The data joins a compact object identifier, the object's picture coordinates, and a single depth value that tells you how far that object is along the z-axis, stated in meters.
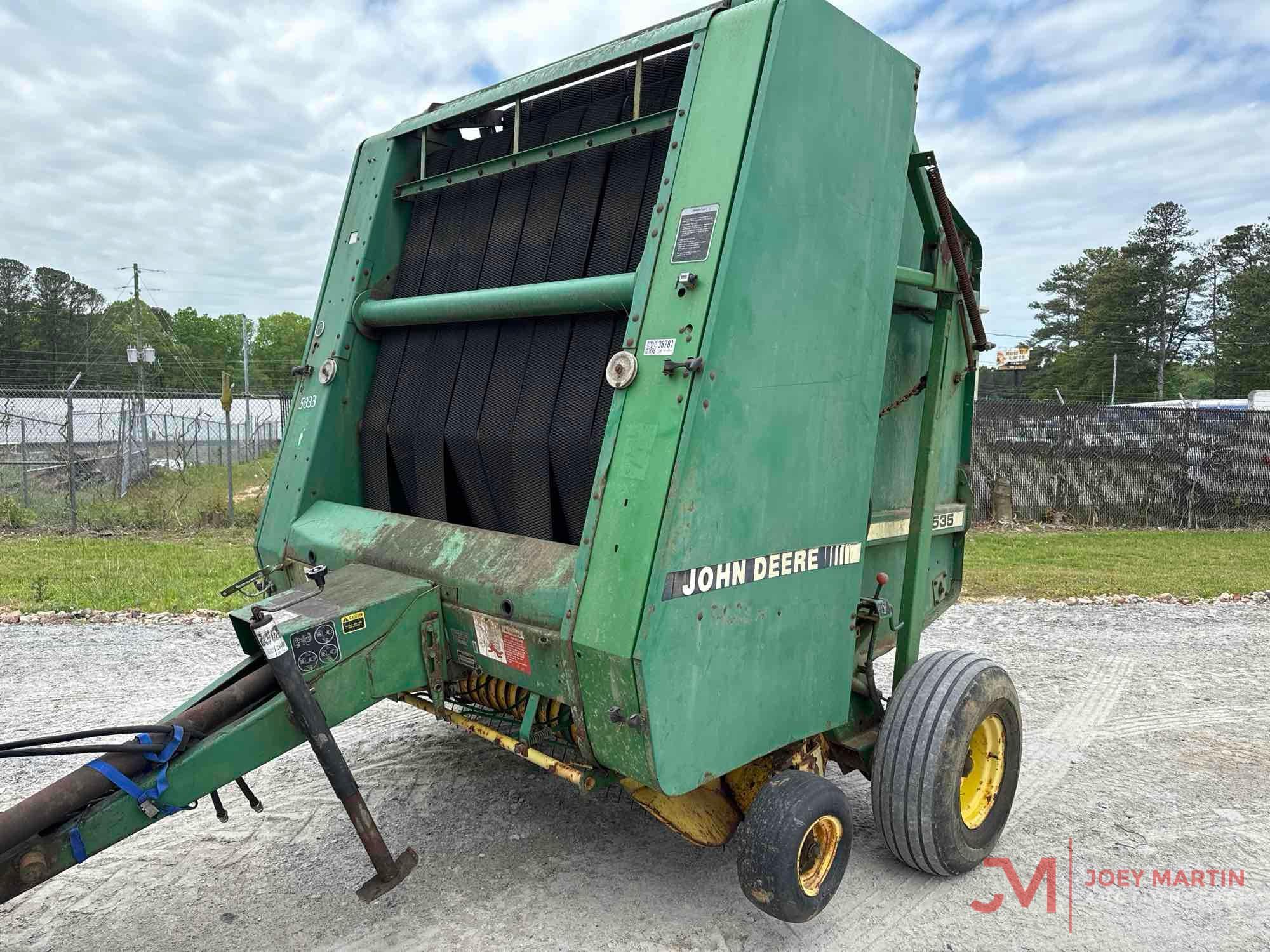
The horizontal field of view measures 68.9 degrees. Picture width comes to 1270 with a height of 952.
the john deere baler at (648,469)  2.55
